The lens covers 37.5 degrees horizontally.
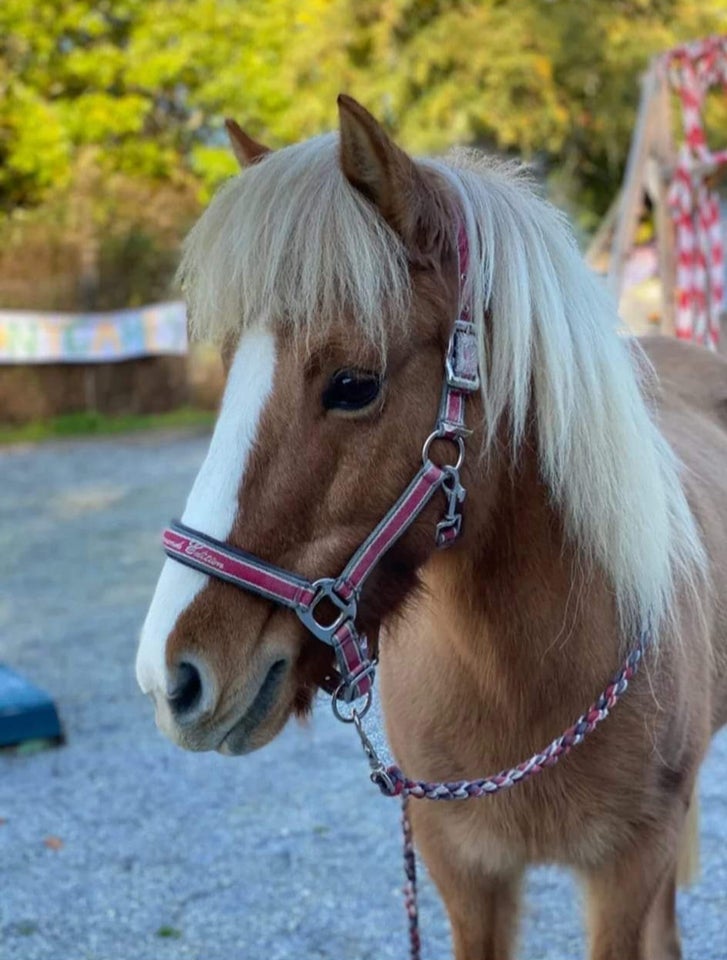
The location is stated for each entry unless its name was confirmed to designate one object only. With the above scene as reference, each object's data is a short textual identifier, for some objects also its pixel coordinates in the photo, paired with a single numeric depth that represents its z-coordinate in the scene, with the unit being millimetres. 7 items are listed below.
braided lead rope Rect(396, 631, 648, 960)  1785
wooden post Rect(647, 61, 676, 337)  6668
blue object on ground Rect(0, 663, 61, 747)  4273
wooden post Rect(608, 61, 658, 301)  6902
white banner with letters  14484
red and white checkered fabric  6195
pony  1462
